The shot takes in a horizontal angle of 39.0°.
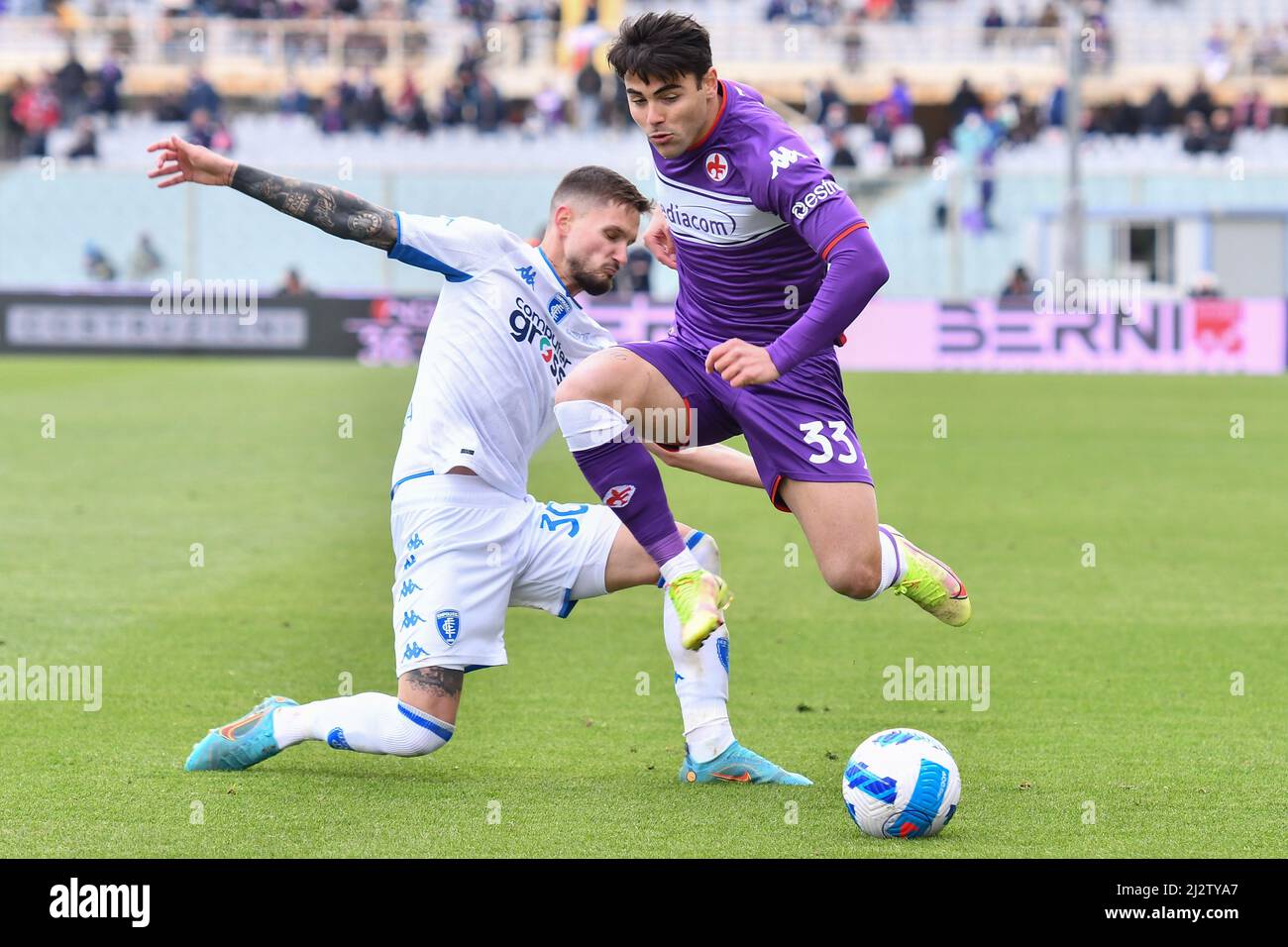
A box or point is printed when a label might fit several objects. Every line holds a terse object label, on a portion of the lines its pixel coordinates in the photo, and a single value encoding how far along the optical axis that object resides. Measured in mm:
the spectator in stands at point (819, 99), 34188
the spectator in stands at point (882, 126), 34250
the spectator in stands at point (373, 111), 35031
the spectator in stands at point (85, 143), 33562
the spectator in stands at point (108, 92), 35688
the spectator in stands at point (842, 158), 31906
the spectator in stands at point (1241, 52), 37812
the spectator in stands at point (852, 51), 37500
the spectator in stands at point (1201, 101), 34844
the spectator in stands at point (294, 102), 35750
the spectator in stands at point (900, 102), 34781
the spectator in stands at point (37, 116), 34719
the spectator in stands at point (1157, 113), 34938
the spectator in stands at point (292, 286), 28172
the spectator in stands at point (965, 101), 34875
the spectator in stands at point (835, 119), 33031
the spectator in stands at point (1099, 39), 37219
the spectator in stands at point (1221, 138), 34344
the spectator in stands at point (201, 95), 33469
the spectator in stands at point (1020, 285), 28531
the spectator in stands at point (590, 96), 34469
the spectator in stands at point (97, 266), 32094
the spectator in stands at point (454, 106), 35188
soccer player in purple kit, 5414
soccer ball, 5230
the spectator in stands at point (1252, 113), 35250
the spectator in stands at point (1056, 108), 35000
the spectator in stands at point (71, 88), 35094
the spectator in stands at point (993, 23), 37875
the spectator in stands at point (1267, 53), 37812
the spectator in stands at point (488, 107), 34875
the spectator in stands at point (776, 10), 38250
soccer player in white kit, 5852
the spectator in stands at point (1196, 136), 34031
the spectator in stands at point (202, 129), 31344
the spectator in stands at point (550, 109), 35219
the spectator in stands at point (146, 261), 31906
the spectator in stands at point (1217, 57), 37344
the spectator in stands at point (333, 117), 35188
